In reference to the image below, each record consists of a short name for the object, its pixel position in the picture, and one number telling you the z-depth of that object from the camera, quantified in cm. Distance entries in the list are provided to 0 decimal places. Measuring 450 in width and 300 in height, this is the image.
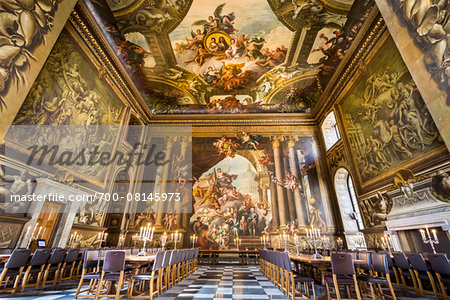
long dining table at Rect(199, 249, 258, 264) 930
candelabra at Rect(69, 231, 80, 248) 691
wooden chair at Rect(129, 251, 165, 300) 354
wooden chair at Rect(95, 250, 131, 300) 343
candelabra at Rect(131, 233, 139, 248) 986
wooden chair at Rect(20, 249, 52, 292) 400
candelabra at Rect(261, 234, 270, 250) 1000
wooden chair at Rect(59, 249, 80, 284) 482
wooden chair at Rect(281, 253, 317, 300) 360
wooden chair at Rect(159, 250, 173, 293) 410
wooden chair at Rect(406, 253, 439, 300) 378
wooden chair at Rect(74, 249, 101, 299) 363
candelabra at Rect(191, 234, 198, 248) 1003
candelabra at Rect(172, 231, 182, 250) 1006
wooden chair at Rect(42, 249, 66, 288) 440
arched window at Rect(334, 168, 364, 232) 973
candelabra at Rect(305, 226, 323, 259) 984
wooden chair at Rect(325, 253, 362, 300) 324
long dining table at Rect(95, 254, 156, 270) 374
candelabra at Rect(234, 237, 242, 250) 995
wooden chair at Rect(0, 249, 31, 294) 357
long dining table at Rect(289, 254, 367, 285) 361
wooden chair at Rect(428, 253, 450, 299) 349
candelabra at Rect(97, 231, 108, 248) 819
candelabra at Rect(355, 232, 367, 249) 904
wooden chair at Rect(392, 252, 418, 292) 426
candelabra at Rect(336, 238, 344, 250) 925
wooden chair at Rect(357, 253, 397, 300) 342
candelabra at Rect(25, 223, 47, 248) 522
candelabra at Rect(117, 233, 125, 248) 935
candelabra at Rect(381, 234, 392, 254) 665
